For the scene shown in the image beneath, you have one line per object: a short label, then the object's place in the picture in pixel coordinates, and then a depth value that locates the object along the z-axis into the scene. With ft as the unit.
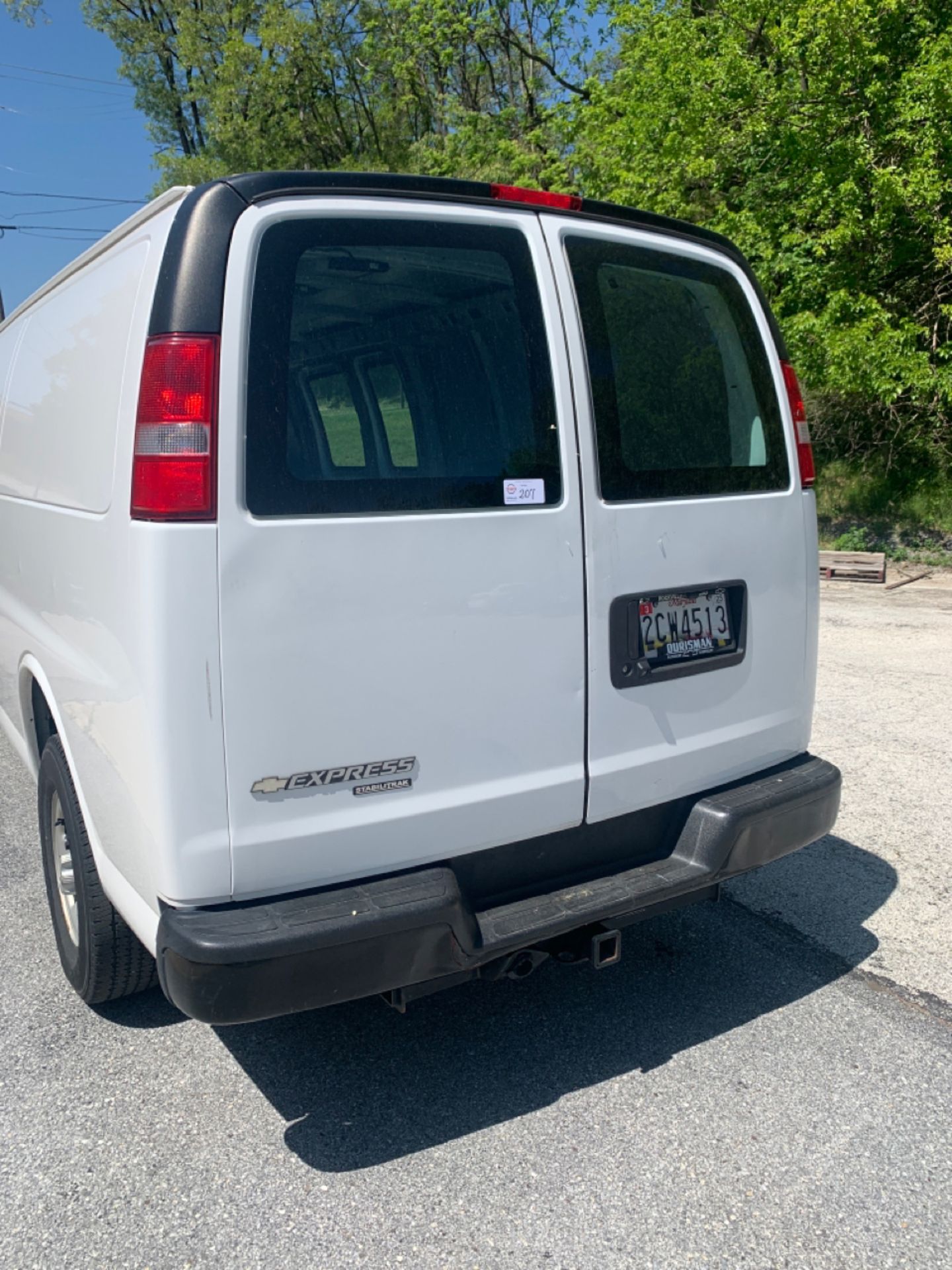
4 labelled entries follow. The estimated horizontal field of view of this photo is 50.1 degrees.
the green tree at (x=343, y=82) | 76.23
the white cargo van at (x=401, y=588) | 7.27
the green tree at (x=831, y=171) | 37.11
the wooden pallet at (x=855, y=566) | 38.58
